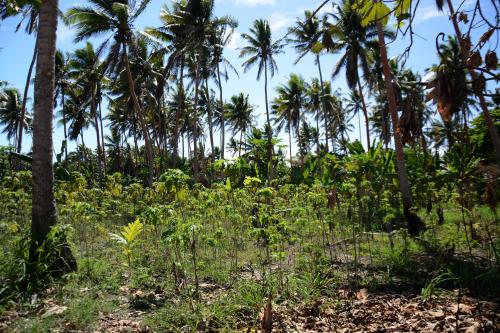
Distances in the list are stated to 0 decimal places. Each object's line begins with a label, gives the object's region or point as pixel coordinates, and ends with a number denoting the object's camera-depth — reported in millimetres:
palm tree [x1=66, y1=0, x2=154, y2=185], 17469
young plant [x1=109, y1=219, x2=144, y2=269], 5638
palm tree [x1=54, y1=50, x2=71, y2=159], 25064
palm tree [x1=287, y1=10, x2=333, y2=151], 24797
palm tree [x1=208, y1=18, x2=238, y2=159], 24619
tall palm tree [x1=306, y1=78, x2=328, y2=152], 34031
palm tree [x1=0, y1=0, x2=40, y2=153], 19102
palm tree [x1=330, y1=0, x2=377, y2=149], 23328
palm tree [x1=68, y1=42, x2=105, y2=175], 25594
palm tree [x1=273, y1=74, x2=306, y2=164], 32406
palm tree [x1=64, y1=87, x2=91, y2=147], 30930
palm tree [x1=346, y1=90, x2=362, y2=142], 41844
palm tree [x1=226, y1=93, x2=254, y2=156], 36938
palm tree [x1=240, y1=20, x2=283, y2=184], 26781
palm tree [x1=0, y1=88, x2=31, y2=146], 35919
